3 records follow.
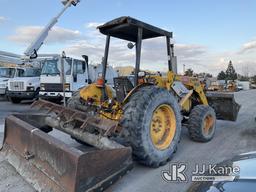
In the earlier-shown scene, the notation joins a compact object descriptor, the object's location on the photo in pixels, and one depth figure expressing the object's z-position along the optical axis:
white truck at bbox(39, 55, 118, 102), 8.84
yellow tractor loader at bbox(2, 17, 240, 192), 2.24
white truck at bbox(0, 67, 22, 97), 11.99
